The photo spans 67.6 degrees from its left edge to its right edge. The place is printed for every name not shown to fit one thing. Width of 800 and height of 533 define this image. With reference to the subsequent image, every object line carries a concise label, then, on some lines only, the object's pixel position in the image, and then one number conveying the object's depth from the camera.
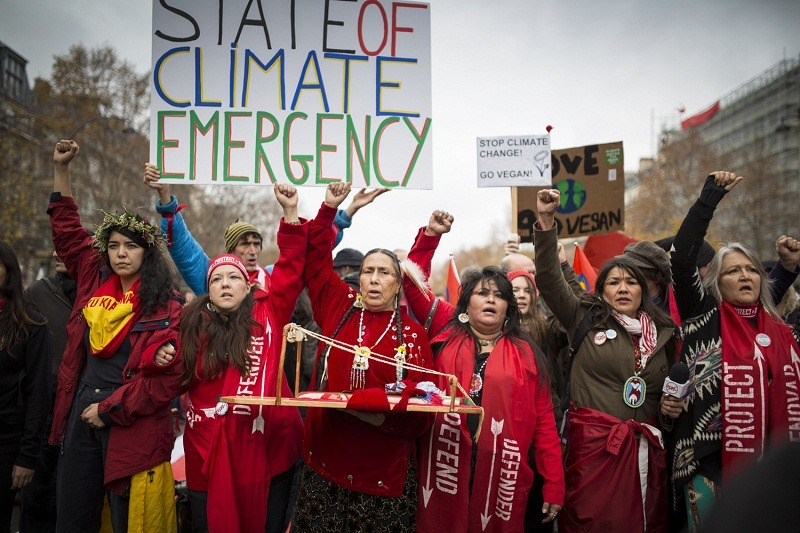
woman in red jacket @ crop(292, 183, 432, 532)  2.95
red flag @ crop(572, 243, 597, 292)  5.33
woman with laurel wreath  3.13
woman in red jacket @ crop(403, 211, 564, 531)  3.12
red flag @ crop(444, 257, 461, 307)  5.74
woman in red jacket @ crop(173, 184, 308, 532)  3.03
